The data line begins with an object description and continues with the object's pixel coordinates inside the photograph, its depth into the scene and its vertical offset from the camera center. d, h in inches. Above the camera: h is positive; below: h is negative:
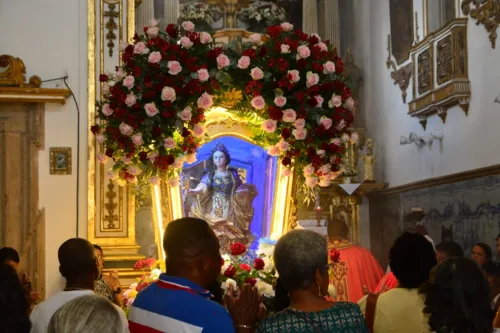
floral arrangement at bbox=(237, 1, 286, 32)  592.1 +132.4
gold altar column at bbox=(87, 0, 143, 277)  357.7 +11.7
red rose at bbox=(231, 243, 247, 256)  273.4 -16.3
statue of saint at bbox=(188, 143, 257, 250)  323.6 -0.5
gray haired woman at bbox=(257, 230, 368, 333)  145.8 -17.2
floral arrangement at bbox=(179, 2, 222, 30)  583.8 +132.3
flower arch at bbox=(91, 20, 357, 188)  294.4 +37.3
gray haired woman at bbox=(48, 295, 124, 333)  111.6 -15.7
